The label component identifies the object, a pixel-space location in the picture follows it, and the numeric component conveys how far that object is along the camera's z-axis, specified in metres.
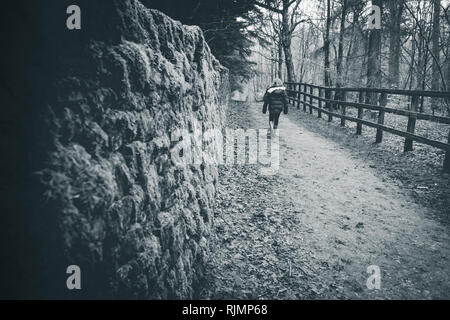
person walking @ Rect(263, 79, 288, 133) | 10.14
